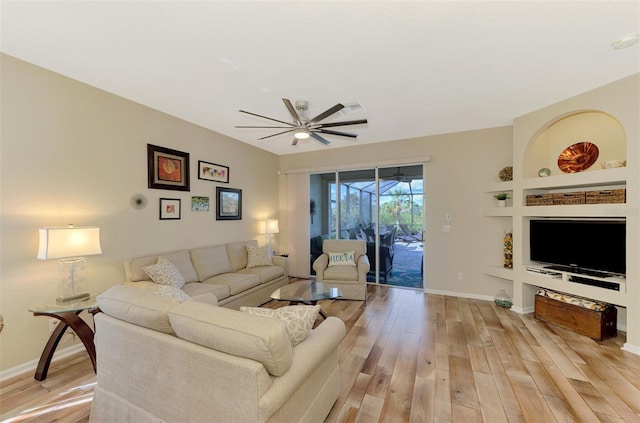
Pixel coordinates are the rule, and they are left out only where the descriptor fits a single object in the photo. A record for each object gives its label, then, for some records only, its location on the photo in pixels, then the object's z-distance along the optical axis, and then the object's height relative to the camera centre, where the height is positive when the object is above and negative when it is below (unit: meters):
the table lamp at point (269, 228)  5.14 -0.30
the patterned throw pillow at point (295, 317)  1.59 -0.65
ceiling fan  2.85 +0.97
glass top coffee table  3.04 -0.98
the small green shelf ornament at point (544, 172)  3.52 +0.56
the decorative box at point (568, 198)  3.11 +0.20
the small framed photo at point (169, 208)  3.56 +0.05
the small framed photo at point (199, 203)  4.01 +0.13
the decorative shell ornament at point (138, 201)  3.22 +0.13
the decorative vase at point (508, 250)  3.94 -0.55
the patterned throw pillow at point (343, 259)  4.57 -0.80
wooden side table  2.24 -1.02
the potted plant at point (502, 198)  3.98 +0.24
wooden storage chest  2.84 -1.17
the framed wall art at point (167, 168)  3.41 +0.60
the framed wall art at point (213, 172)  4.11 +0.65
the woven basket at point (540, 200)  3.39 +0.19
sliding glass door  4.87 -0.04
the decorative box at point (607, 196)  2.78 +0.20
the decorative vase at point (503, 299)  3.82 -1.25
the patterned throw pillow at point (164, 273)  3.00 -0.71
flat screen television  2.89 -0.36
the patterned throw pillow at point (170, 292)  2.04 -0.63
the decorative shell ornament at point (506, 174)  3.88 +0.60
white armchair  4.18 -0.98
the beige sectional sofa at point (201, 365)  1.24 -0.81
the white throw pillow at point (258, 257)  4.43 -0.75
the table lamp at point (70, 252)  2.25 -0.36
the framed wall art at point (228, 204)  4.42 +0.15
